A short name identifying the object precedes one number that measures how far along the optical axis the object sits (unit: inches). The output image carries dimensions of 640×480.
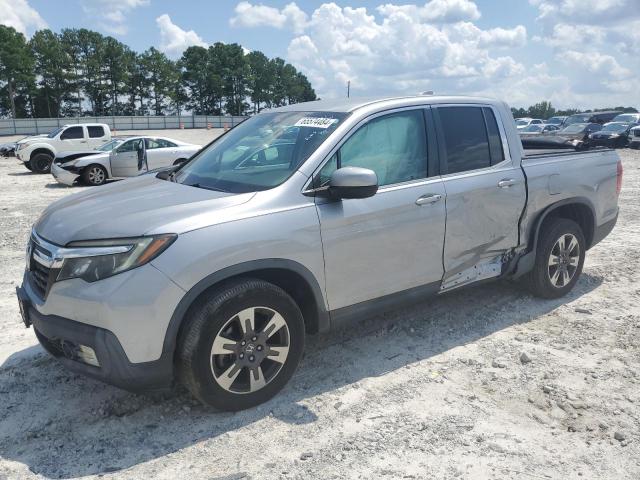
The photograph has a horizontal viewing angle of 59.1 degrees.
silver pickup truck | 117.4
